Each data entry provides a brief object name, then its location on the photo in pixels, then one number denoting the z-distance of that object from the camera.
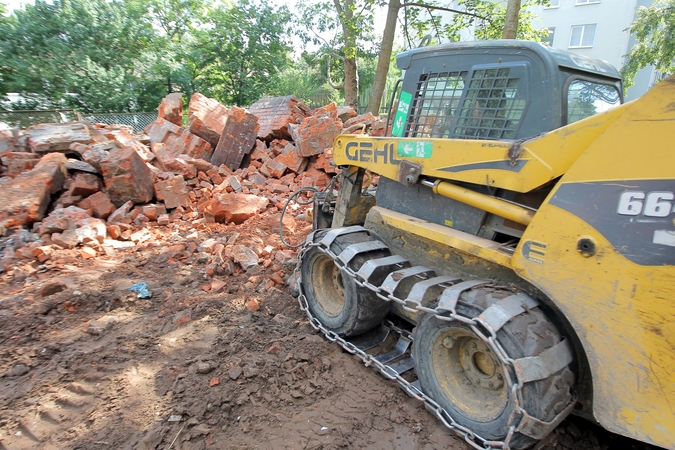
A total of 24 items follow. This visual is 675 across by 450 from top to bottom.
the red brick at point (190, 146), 8.86
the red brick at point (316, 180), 7.66
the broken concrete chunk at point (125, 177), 6.55
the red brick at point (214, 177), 7.82
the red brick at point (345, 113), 9.52
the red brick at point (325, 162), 7.70
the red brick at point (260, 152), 8.90
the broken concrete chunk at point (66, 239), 5.43
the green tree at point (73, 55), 14.45
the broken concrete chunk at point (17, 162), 7.16
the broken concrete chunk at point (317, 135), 8.00
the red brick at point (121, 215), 6.33
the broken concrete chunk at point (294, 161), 8.20
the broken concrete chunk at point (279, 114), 9.28
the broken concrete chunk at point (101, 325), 3.68
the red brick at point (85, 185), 6.64
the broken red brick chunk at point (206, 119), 9.20
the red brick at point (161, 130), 9.42
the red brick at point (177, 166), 7.64
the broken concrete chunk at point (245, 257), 4.91
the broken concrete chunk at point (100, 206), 6.46
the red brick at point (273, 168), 8.23
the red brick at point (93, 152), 6.85
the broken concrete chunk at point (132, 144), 7.79
